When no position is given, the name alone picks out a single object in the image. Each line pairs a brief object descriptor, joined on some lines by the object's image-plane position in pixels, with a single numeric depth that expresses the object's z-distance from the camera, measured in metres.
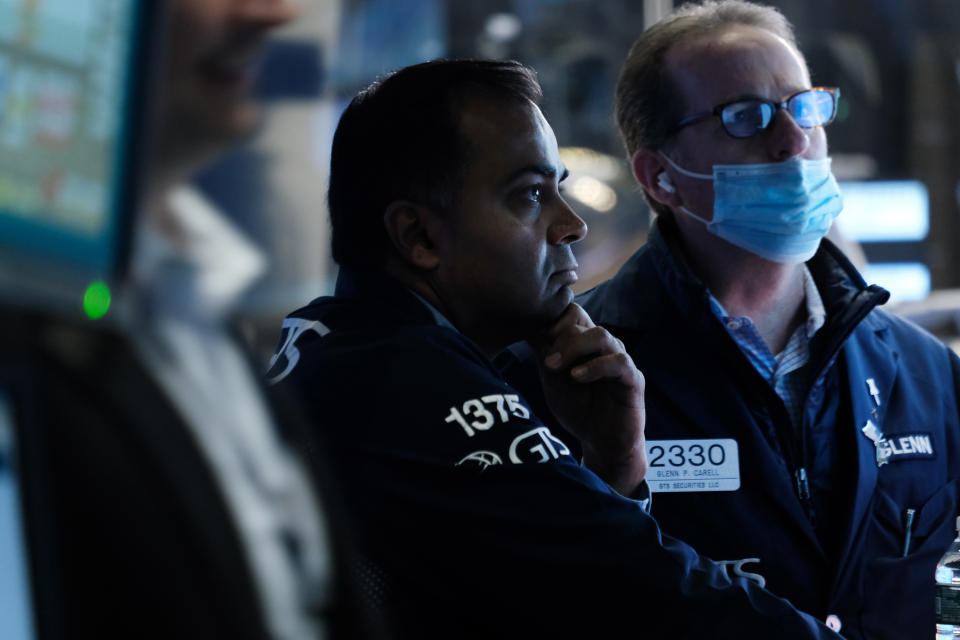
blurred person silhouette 1.57
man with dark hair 3.21
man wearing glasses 3.55
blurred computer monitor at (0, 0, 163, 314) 1.57
